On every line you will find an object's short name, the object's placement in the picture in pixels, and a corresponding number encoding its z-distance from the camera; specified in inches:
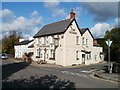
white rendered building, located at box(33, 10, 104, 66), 626.3
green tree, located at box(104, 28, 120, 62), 934.6
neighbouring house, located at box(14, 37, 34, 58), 891.2
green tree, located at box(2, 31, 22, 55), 1293.0
